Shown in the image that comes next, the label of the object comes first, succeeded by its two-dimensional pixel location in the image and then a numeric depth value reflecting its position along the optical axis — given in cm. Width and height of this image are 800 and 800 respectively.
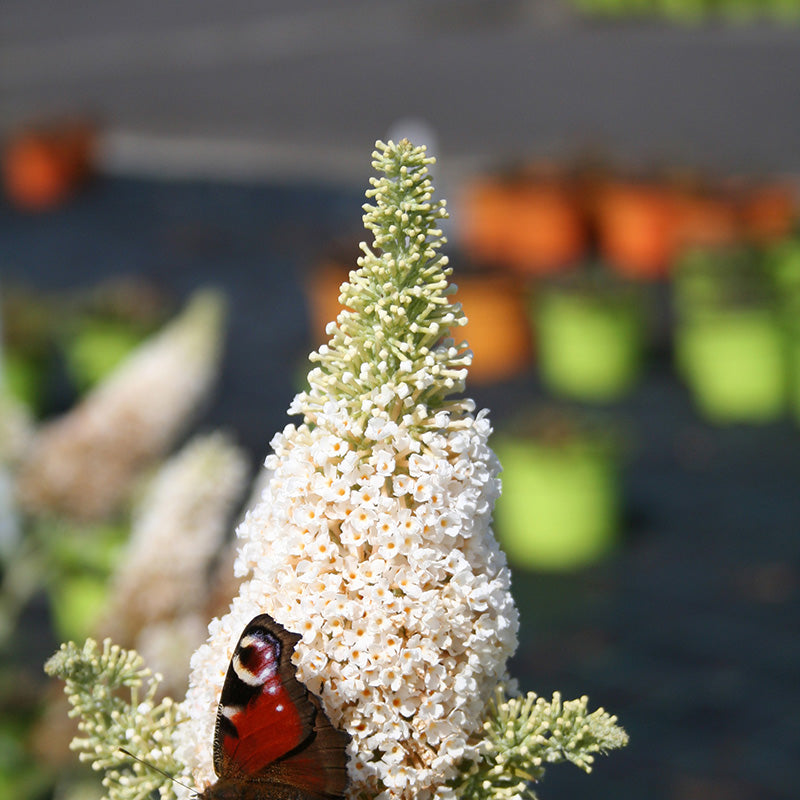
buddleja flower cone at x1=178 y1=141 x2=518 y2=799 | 143
